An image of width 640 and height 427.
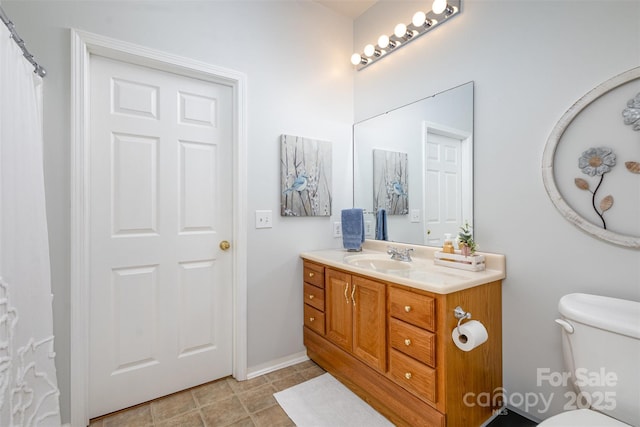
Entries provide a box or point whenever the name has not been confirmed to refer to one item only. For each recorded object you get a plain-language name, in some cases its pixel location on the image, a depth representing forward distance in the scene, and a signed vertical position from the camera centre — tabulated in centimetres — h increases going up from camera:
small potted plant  159 -16
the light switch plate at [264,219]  201 -4
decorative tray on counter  154 -26
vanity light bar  175 +120
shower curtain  88 -16
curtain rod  102 +64
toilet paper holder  127 -44
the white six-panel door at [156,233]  161 -12
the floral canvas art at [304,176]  211 +27
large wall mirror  174 +31
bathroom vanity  127 -63
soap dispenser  168 -19
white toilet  98 -52
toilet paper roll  120 -51
